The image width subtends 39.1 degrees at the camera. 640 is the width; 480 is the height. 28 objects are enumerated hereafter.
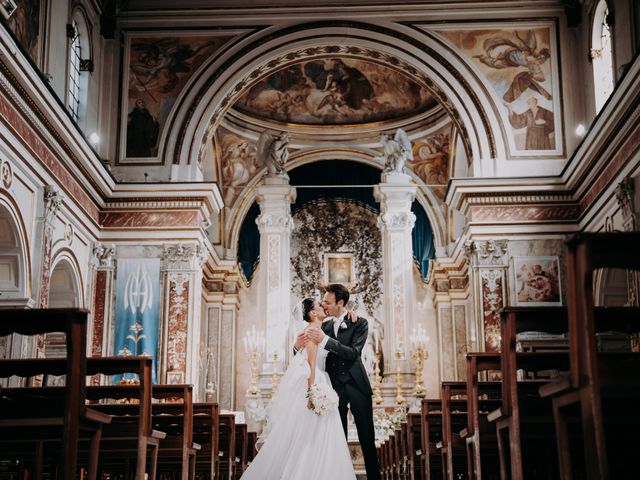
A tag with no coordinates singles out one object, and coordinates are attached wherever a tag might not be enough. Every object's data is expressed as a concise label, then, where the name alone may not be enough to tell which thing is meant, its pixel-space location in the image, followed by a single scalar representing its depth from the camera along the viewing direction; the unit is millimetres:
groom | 8273
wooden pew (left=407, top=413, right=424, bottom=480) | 10586
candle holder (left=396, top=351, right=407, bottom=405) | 19938
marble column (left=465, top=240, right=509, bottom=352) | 17781
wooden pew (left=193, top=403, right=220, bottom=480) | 10305
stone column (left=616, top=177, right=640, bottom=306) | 14289
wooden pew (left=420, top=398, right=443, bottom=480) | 9867
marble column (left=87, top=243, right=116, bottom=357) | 17562
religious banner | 17734
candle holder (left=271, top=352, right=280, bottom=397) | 20391
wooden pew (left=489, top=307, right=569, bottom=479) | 6297
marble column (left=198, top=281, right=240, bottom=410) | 25062
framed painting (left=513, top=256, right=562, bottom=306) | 17797
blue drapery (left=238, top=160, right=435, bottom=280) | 26234
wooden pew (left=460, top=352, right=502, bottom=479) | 7762
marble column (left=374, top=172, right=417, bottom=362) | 21422
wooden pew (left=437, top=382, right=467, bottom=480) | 8953
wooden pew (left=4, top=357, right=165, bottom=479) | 7211
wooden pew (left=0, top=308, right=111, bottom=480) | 5781
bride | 8031
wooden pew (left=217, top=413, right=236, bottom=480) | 11141
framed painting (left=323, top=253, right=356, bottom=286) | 25922
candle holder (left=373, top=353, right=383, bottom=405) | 20078
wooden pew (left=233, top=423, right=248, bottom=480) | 12797
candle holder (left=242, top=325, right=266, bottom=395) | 19922
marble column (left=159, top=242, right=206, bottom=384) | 17562
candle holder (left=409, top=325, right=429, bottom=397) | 19578
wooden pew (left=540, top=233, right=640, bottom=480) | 4836
